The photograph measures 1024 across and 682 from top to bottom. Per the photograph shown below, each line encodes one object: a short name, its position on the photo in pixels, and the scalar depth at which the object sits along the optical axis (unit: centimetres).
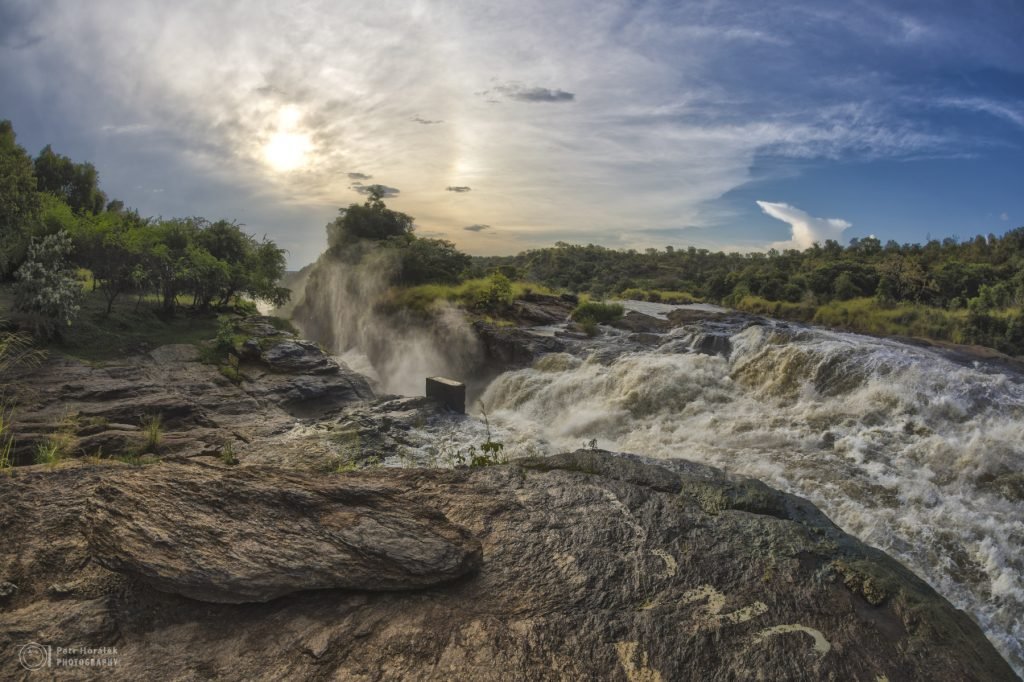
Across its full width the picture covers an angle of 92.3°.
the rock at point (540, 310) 2128
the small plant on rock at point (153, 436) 818
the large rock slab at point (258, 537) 299
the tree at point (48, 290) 1136
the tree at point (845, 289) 2880
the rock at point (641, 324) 2003
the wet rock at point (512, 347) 1675
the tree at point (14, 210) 1518
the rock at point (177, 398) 822
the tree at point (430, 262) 2800
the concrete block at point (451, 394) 1245
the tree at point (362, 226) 3309
